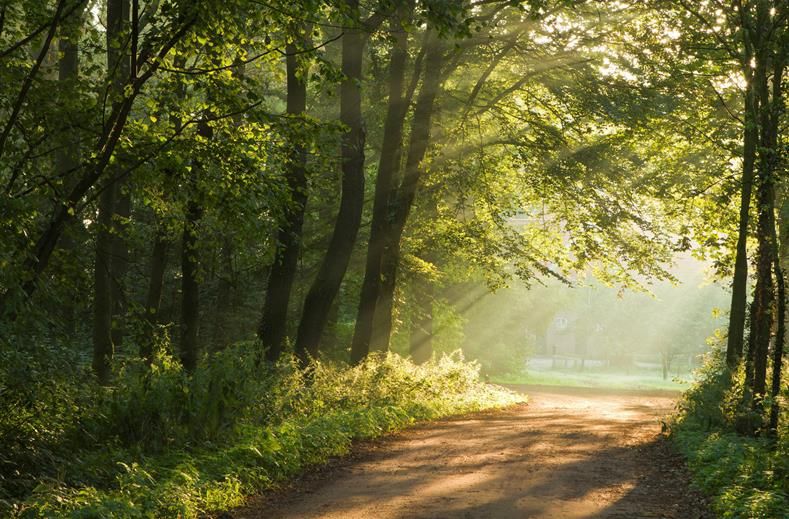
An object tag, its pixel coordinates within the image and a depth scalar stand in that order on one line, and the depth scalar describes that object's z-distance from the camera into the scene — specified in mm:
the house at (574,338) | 99606
